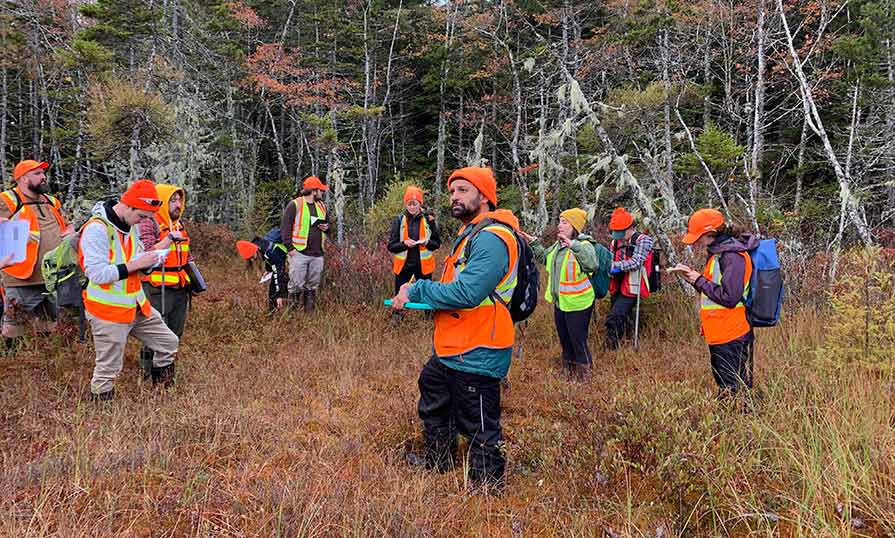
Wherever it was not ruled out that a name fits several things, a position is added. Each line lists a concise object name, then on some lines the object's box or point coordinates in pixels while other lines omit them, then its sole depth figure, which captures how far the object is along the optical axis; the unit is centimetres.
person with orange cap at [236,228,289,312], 742
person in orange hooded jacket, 457
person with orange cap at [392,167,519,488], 282
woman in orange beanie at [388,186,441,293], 684
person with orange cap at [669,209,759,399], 379
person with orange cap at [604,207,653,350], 607
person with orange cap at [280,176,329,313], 707
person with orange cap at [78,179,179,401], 375
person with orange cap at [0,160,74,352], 503
